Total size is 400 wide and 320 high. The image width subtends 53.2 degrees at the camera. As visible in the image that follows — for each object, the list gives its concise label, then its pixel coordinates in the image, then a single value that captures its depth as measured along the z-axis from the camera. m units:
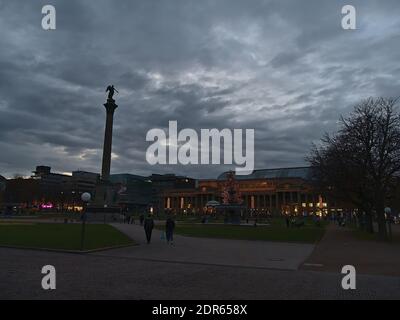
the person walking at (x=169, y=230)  31.11
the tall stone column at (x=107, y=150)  78.56
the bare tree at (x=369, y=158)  38.84
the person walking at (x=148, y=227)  30.41
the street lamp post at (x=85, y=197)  27.17
